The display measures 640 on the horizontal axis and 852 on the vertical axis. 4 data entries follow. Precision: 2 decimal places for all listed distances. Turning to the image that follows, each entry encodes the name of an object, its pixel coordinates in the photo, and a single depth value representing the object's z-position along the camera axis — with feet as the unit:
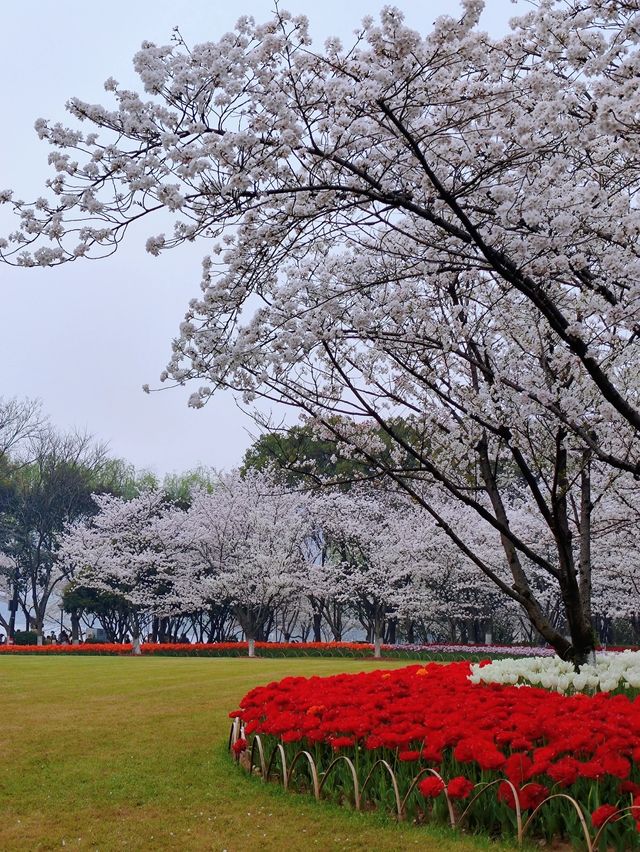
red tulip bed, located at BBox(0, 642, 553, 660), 92.22
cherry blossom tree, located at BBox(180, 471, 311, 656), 99.81
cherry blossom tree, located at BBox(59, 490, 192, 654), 111.45
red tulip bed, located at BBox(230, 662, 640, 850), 16.37
